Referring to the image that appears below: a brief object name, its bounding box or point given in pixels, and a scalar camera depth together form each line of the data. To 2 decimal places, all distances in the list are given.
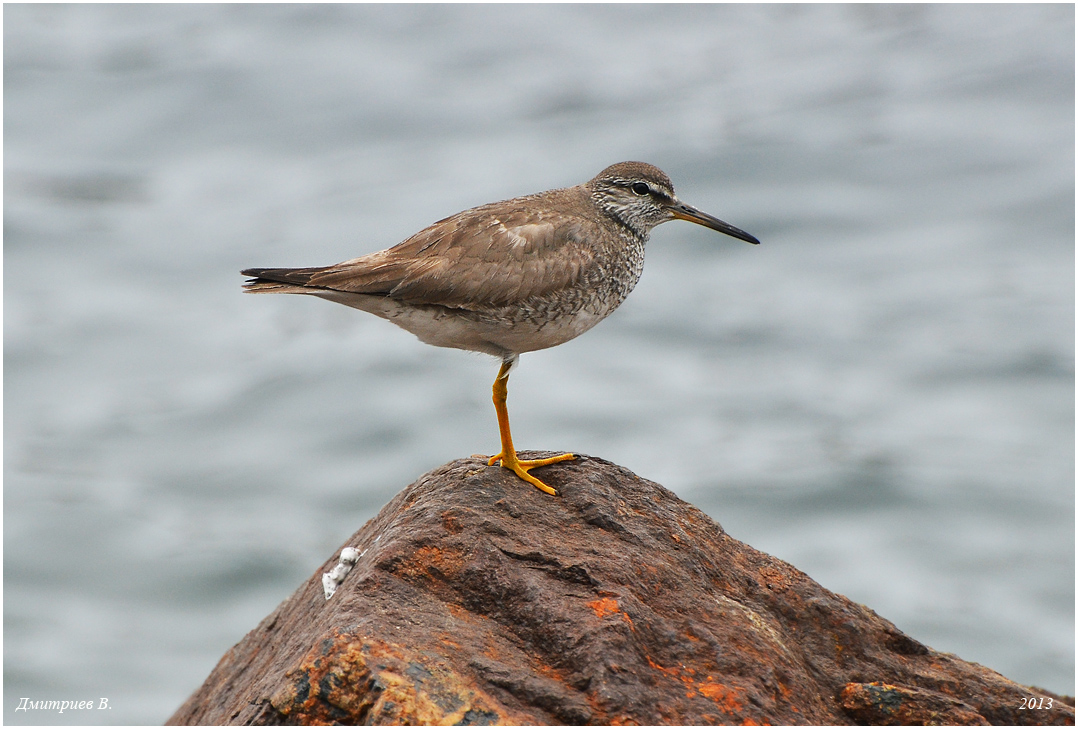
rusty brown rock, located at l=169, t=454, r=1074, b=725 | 10.70
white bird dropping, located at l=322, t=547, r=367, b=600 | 13.27
